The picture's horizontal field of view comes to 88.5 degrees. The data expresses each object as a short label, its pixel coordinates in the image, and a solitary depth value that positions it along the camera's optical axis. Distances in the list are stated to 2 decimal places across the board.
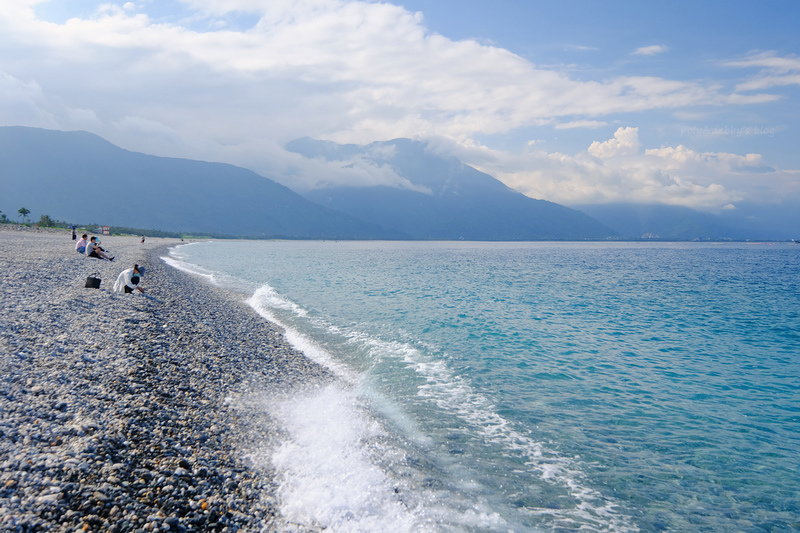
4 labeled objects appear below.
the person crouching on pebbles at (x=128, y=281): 24.80
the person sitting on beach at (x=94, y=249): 43.00
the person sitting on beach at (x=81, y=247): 44.91
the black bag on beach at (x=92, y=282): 24.17
